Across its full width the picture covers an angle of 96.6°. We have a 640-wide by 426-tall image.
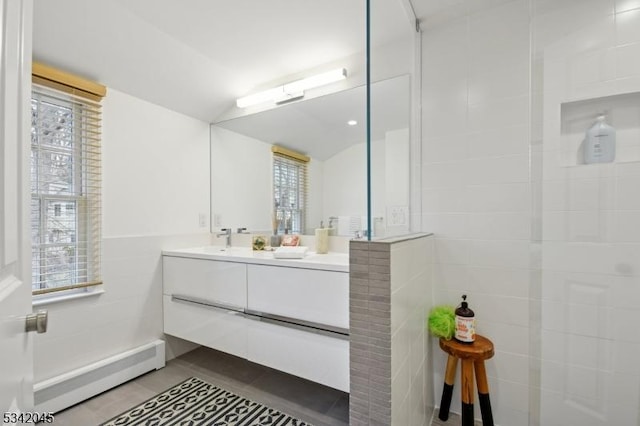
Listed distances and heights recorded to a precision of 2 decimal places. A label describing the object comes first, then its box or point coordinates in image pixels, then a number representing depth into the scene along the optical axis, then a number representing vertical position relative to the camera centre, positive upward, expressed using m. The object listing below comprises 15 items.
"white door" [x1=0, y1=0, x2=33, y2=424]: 0.49 +0.01
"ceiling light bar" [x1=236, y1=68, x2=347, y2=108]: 1.96 +0.93
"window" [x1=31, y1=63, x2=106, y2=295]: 1.64 +0.18
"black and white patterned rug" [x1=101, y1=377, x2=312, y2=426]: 1.57 -1.16
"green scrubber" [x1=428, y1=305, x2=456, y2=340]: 1.44 -0.56
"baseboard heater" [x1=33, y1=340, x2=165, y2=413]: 1.60 -1.05
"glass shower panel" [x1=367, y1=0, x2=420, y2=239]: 1.27 +0.51
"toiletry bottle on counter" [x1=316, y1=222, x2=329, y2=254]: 2.03 -0.20
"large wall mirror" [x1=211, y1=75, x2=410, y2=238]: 1.49 +0.38
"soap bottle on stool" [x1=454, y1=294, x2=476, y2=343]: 1.42 -0.56
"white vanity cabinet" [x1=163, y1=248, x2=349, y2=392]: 1.48 -0.59
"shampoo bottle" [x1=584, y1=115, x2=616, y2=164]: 1.28 +0.33
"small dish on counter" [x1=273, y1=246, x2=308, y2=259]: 1.77 -0.26
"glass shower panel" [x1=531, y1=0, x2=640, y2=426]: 1.26 +0.02
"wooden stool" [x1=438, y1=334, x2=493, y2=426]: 1.36 -0.78
